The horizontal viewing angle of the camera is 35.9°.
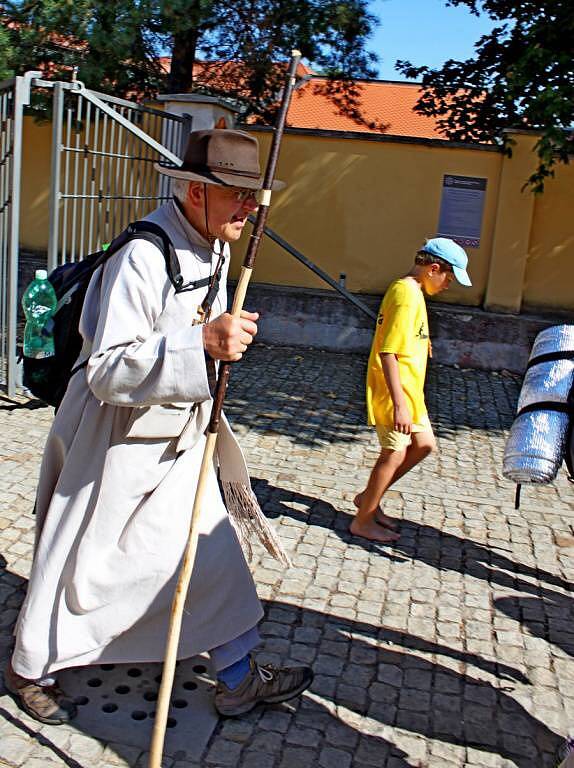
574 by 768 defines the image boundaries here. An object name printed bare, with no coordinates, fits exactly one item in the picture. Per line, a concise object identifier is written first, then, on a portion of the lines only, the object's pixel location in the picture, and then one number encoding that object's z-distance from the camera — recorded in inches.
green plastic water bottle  120.1
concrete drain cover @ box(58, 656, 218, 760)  116.6
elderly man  110.7
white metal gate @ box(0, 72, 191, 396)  259.6
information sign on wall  400.8
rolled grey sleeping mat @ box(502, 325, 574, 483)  120.6
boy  177.3
